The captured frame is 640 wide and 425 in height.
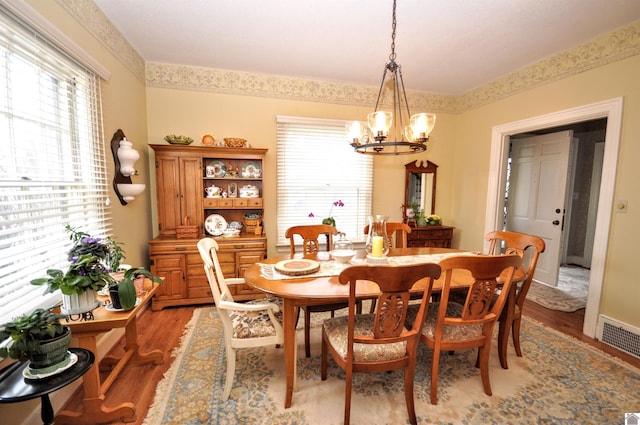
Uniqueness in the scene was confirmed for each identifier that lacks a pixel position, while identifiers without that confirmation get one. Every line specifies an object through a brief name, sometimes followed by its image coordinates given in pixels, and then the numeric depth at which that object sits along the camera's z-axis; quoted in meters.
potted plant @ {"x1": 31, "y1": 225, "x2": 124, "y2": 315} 1.36
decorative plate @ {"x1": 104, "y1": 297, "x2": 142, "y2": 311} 1.52
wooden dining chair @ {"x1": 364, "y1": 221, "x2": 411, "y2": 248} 2.80
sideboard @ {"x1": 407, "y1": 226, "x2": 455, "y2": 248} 3.77
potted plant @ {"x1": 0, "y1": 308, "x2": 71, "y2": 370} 1.13
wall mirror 4.02
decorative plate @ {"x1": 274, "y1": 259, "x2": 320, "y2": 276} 1.83
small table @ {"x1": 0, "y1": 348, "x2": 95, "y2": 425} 1.09
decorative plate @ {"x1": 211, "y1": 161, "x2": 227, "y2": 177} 3.26
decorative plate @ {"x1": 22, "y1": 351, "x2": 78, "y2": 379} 1.17
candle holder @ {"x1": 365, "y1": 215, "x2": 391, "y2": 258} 2.03
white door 3.55
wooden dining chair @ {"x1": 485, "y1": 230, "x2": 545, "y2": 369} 1.99
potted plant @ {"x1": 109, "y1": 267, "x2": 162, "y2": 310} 1.48
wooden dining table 1.53
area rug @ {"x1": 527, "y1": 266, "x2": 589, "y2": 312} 3.16
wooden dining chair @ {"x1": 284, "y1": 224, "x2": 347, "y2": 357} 2.09
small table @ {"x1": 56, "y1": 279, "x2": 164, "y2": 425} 1.43
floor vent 2.23
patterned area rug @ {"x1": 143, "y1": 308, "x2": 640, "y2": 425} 1.60
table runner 1.82
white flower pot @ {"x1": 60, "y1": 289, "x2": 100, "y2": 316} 1.42
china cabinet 2.96
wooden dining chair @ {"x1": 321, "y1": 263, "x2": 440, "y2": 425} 1.29
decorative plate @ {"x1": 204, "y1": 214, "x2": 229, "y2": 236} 3.24
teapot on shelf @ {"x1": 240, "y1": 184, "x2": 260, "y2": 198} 3.37
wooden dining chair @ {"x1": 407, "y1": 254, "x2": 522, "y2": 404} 1.48
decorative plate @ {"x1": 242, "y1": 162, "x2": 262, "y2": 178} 3.38
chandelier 1.86
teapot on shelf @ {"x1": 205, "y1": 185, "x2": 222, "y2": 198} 3.24
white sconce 2.45
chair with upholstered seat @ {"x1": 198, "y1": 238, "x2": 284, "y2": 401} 1.64
